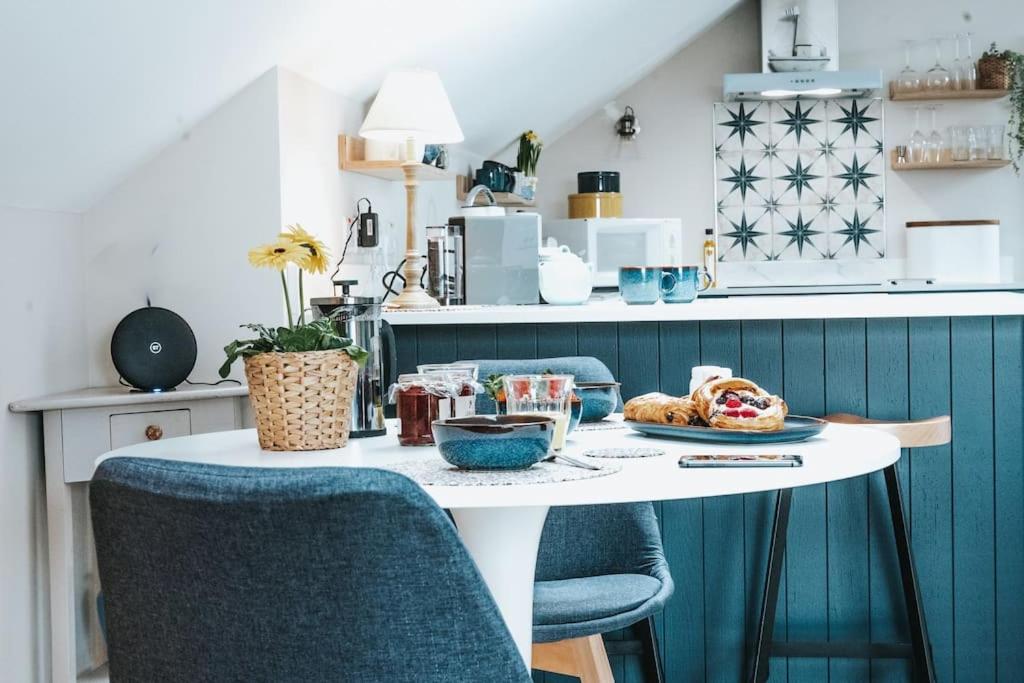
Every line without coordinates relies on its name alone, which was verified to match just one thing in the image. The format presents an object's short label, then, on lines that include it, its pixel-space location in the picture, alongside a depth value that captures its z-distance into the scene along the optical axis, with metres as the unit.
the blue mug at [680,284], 2.87
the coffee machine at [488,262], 3.52
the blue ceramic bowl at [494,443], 1.47
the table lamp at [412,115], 3.27
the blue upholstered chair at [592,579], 1.89
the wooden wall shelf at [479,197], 5.29
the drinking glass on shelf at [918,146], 6.44
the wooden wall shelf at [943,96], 6.36
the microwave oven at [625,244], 5.63
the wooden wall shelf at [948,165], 6.33
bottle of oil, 6.04
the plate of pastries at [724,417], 1.69
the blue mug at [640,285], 2.88
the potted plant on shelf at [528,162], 5.71
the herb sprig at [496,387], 1.69
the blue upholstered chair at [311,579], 0.96
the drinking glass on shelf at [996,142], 6.39
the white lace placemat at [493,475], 1.41
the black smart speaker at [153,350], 2.89
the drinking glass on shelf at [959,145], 6.38
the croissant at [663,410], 1.77
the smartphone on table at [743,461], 1.48
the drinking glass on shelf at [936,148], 6.41
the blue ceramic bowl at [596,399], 1.96
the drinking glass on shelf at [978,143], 6.38
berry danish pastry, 1.69
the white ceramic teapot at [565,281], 3.17
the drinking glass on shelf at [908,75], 6.48
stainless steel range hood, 6.09
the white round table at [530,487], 1.35
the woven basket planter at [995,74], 6.32
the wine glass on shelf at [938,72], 6.52
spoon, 1.49
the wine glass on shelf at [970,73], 6.43
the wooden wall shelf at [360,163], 3.70
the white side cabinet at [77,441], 2.70
